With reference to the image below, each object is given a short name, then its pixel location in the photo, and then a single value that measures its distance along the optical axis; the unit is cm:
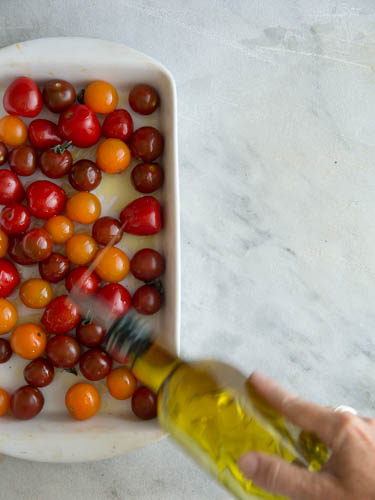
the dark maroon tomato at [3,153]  87
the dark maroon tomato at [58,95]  85
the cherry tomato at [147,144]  86
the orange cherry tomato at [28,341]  84
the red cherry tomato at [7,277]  85
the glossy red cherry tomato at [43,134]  87
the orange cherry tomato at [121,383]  85
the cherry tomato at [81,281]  86
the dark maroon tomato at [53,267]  87
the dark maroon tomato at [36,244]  84
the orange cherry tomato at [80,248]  86
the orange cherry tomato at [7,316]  84
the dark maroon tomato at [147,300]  85
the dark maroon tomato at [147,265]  86
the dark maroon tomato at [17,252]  87
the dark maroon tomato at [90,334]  86
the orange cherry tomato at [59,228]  86
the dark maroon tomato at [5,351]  86
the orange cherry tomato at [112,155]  86
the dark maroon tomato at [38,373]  85
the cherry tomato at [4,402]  85
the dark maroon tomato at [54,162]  86
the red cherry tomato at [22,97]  84
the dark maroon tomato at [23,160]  86
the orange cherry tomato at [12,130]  86
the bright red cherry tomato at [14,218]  85
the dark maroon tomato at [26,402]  83
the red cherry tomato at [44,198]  85
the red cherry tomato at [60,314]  85
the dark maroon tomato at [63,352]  85
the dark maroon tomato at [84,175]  86
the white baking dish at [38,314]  83
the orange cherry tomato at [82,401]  83
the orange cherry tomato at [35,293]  85
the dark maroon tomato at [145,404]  83
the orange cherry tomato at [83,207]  86
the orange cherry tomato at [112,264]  86
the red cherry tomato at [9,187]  85
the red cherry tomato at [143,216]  85
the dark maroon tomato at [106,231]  86
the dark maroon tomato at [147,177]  86
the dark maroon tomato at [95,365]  85
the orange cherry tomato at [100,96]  86
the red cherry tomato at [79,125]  85
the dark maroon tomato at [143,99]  86
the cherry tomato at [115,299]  85
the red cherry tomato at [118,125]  87
